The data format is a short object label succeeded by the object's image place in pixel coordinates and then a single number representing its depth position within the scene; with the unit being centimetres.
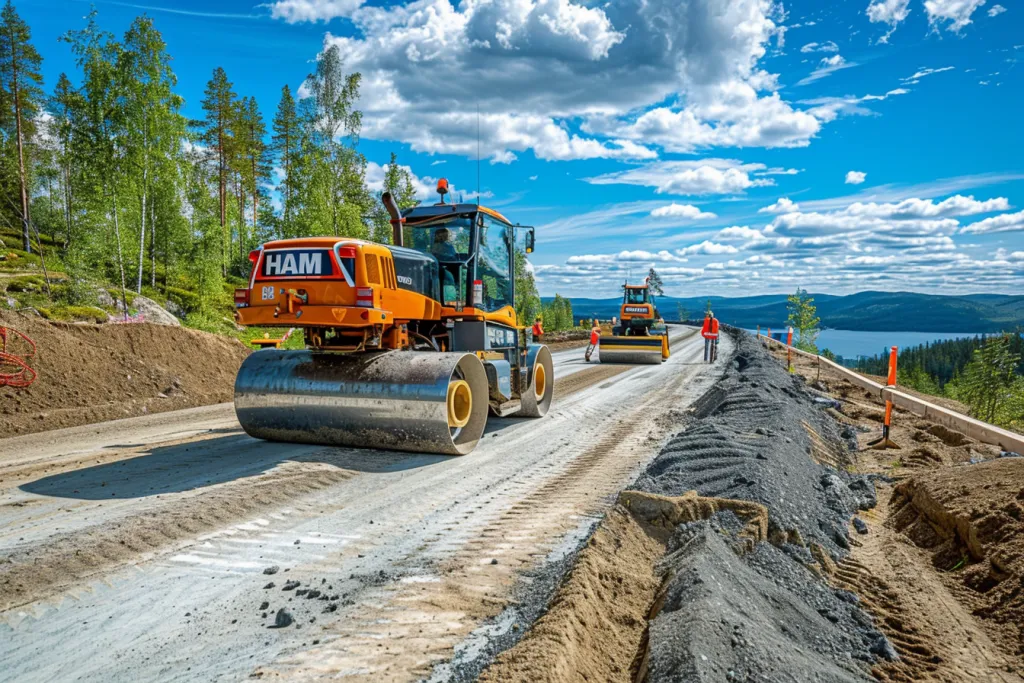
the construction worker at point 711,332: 2447
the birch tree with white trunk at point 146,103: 2330
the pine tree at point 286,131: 4331
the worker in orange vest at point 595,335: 2597
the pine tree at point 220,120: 4078
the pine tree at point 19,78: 3022
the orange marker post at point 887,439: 946
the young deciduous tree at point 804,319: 4522
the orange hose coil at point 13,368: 1067
